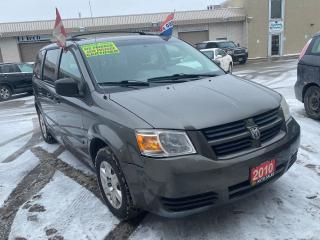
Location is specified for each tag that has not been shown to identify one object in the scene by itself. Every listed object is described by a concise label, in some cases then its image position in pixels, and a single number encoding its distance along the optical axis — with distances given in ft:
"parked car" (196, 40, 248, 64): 58.20
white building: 71.83
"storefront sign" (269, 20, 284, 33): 76.50
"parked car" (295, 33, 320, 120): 15.06
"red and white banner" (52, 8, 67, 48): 10.75
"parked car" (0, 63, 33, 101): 35.26
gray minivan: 6.95
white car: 40.16
